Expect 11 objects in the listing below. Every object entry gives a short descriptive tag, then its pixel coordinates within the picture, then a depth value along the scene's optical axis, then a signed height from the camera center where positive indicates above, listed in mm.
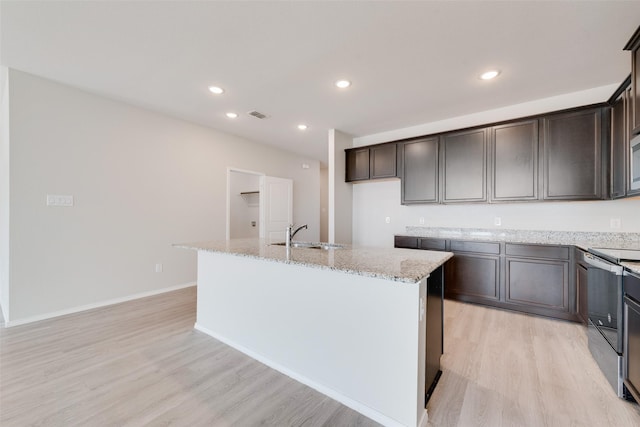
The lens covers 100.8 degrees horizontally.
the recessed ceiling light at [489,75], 2601 +1421
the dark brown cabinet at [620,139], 2318 +749
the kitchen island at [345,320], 1425 -696
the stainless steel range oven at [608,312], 1701 -680
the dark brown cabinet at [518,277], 2816 -703
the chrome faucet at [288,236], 2543 -209
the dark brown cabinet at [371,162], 4199 +876
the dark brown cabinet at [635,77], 1960 +1063
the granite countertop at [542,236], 2846 -248
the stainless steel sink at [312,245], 2733 -319
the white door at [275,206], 5359 +186
